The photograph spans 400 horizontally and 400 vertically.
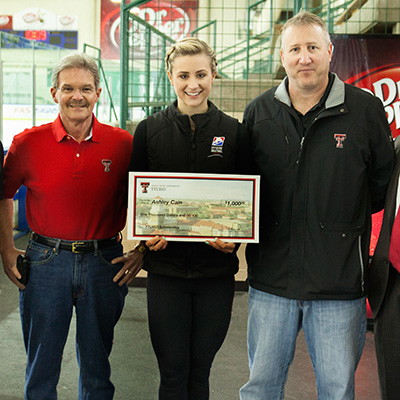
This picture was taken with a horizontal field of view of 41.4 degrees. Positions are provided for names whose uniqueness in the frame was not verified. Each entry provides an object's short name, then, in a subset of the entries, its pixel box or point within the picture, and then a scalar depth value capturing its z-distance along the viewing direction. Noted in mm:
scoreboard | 15711
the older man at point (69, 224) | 2178
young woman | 2072
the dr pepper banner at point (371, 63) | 3840
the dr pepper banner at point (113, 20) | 15453
